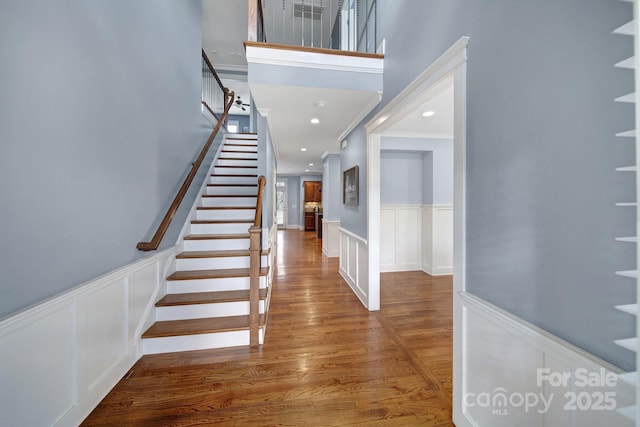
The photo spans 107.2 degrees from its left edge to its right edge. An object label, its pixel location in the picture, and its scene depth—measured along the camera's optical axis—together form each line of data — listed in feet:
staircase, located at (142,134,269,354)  6.72
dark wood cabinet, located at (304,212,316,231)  32.17
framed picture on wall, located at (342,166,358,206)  10.69
